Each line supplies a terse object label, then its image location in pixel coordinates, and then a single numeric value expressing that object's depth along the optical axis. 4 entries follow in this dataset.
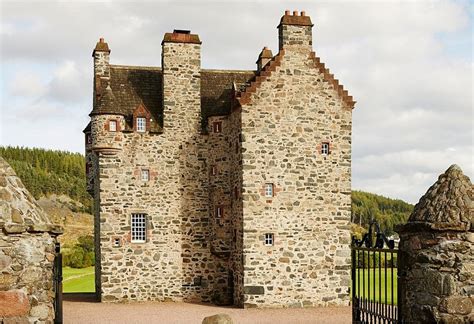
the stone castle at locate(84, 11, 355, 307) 27.62
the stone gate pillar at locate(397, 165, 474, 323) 11.71
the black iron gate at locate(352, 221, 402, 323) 13.34
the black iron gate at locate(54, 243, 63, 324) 12.12
